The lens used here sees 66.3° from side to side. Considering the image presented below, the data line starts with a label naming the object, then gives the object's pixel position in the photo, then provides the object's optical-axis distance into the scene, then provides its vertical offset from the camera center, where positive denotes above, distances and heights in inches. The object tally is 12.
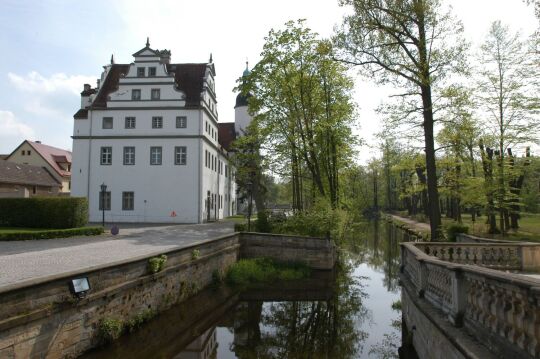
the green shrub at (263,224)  917.2 -31.5
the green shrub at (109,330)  369.7 -107.3
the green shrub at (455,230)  752.5 -41.7
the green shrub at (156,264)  454.8 -58.9
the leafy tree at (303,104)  943.0 +253.6
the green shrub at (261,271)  708.7 -110.9
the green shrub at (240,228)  920.9 -39.7
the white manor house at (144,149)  1302.9 +199.7
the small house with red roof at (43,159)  2190.0 +290.8
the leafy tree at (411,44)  551.2 +226.8
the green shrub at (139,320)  411.5 -112.6
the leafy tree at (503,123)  869.8 +182.1
